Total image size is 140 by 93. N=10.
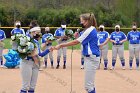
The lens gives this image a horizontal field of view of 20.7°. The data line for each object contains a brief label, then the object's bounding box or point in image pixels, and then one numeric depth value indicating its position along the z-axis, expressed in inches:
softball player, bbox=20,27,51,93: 354.3
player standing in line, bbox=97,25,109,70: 692.1
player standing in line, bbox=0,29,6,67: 721.0
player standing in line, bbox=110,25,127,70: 697.6
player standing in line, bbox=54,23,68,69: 714.8
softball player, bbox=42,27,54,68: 718.7
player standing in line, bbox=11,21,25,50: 729.4
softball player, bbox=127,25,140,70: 701.9
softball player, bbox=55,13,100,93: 340.2
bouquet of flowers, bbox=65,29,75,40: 523.8
